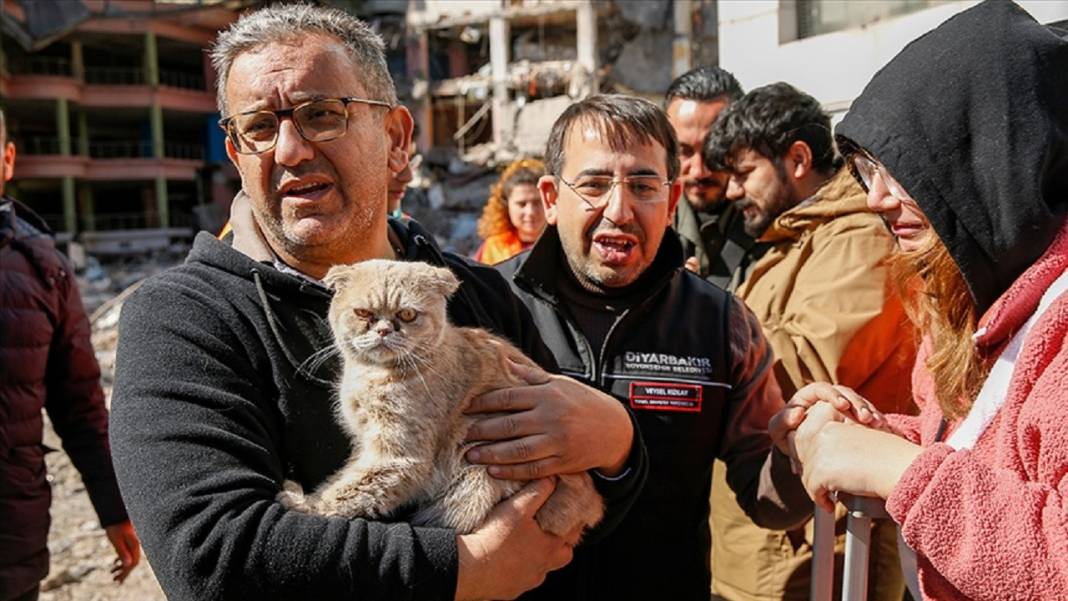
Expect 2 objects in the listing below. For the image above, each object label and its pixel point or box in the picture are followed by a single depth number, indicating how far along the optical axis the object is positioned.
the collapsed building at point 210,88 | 30.70
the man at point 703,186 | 4.75
